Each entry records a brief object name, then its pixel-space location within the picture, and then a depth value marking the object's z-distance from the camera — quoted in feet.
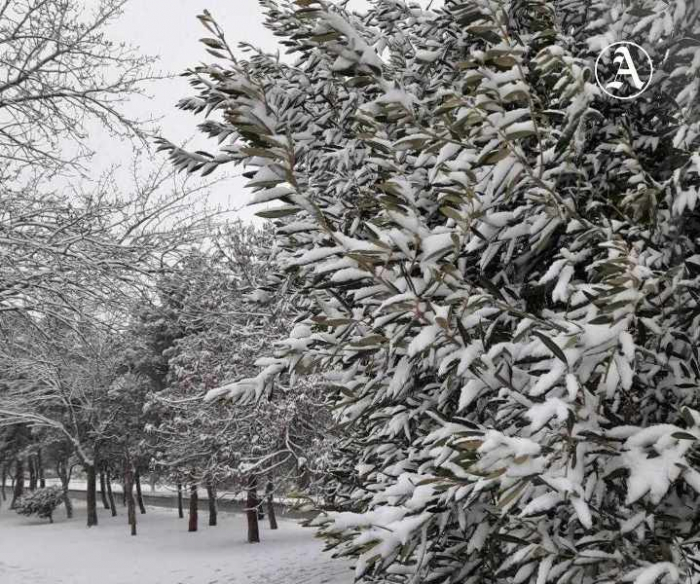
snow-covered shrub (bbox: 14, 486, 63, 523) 95.20
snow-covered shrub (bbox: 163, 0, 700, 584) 5.17
